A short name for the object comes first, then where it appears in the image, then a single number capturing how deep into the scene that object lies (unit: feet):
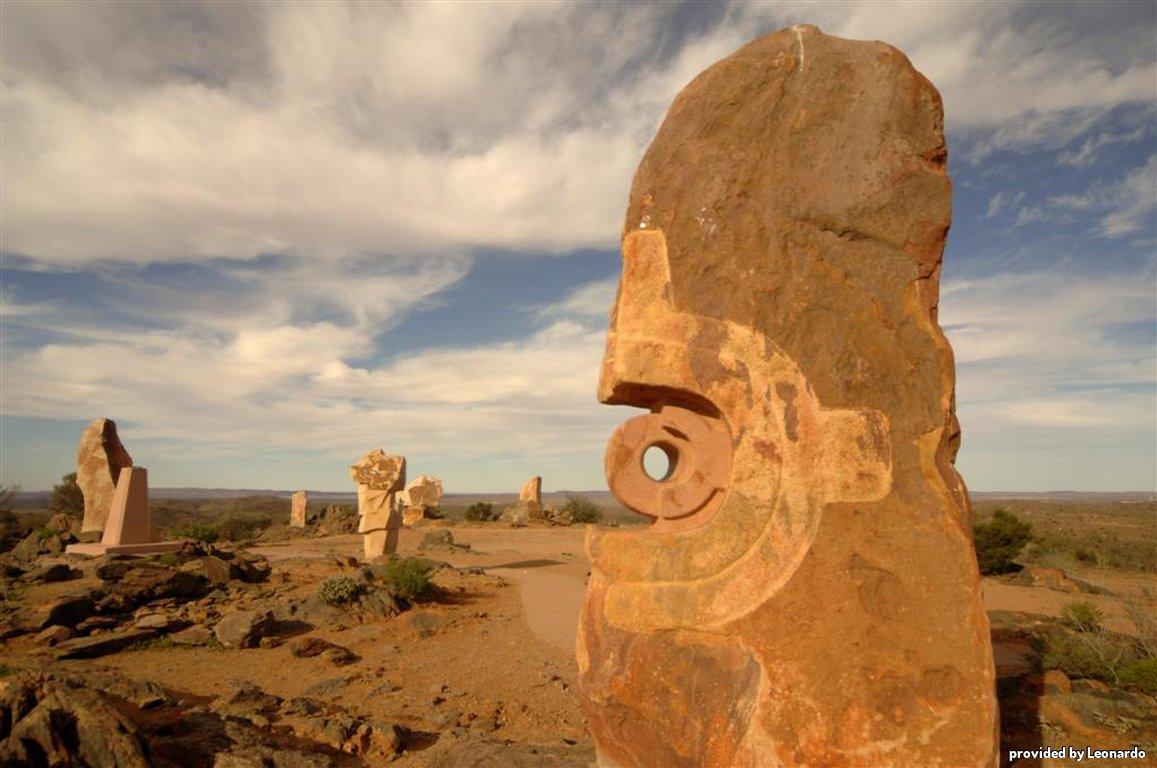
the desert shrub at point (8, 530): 48.07
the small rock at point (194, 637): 24.58
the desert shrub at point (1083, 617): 22.75
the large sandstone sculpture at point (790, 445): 8.39
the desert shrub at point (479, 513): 86.05
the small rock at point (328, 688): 19.29
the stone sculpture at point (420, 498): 80.79
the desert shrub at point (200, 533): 55.26
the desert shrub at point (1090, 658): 17.89
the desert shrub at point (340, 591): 28.71
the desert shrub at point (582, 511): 88.79
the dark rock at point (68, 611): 25.26
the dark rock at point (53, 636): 23.47
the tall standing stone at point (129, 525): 37.50
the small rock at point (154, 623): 25.67
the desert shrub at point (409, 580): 31.09
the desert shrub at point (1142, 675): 16.89
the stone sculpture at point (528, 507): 80.07
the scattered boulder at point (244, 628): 24.03
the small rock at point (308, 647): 23.00
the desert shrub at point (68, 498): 80.02
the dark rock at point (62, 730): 10.00
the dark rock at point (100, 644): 22.88
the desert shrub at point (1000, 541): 44.06
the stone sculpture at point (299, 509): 82.84
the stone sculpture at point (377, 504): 45.03
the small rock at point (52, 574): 30.91
